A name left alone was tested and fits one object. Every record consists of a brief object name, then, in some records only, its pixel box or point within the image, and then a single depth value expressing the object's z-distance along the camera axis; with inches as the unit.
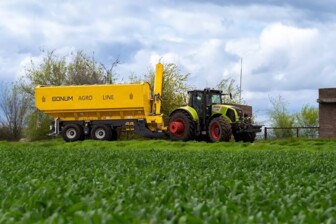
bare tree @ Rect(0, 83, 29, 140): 2444.6
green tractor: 1405.0
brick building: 1600.6
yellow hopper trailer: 1498.5
